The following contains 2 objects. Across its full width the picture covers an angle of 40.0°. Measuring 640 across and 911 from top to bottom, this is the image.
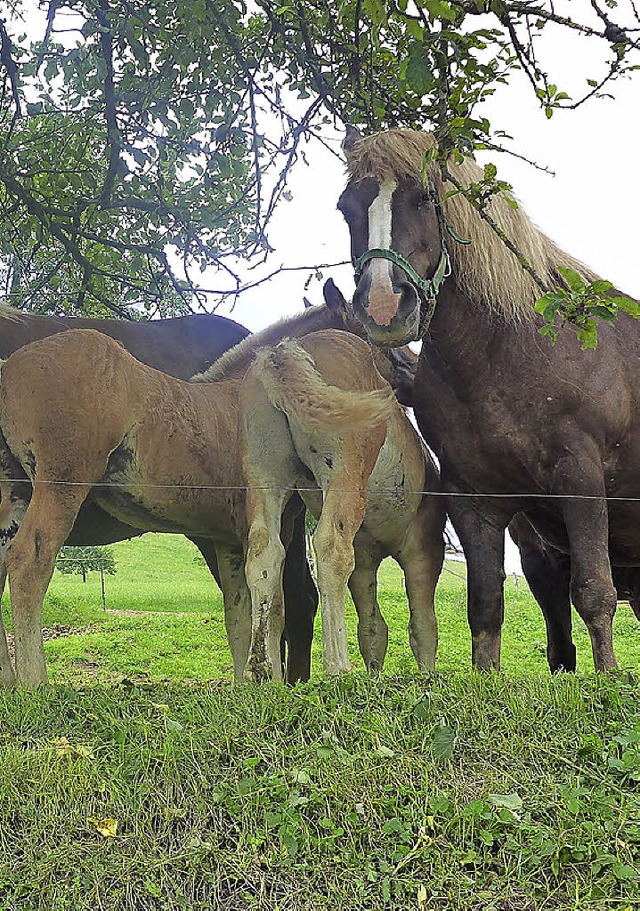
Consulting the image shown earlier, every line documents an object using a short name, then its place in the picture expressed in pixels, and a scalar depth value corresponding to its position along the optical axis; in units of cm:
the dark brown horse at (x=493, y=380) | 477
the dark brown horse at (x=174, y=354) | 610
